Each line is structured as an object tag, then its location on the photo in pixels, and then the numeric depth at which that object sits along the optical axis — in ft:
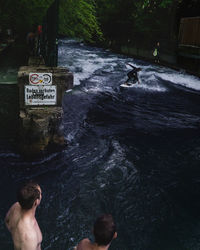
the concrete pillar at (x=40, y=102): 21.39
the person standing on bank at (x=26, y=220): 10.01
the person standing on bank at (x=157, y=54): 92.07
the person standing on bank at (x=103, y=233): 9.57
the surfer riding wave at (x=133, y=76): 56.49
